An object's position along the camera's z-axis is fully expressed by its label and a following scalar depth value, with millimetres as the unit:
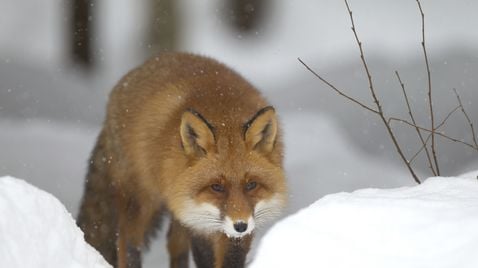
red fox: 10398
